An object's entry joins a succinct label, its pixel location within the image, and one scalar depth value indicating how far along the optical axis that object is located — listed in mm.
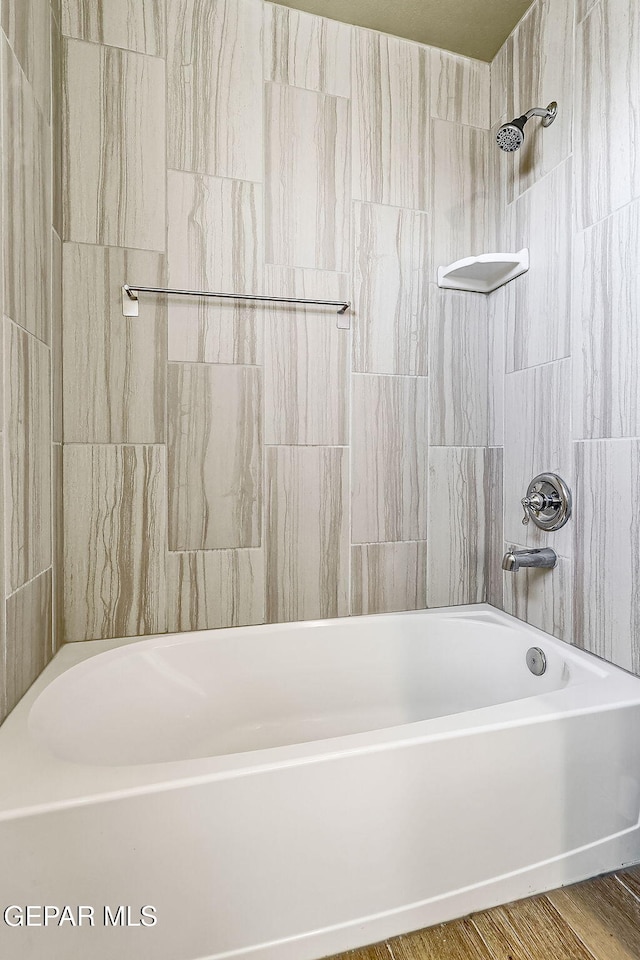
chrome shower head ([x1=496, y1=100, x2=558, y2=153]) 1488
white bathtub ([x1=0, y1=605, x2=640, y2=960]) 857
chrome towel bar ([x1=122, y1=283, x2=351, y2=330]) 1516
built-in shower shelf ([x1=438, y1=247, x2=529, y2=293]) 1695
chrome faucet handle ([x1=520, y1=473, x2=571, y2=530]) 1547
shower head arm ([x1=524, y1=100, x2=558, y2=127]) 1547
